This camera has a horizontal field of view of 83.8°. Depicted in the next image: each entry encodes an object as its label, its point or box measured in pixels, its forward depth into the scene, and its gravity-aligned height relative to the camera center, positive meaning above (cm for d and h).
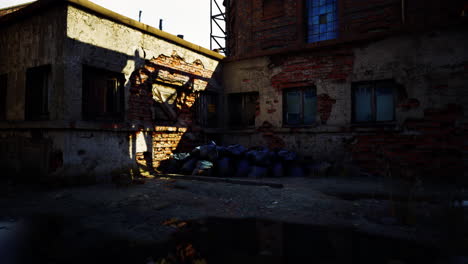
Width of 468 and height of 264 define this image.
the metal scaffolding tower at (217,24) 1577 +670
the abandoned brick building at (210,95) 481 +90
